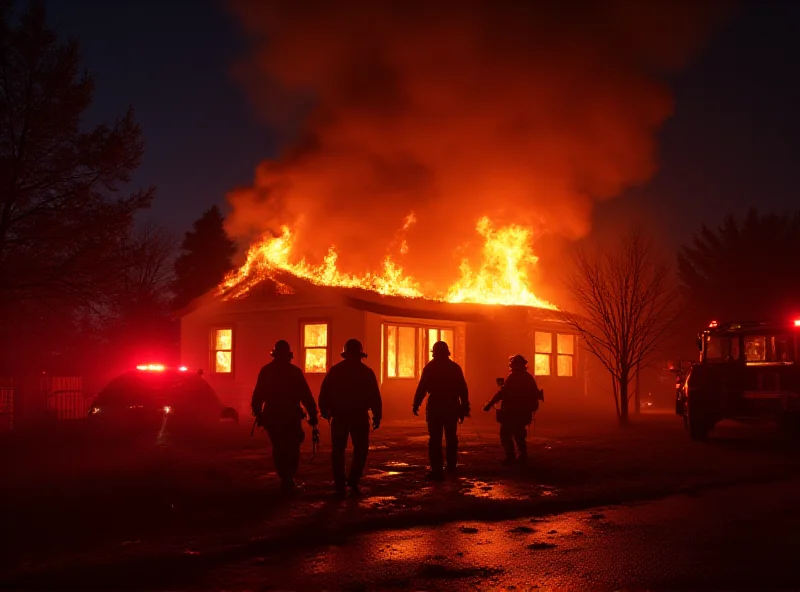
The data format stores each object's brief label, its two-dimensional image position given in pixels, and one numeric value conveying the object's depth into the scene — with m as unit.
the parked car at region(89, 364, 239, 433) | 11.22
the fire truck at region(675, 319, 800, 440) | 13.31
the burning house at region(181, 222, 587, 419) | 19.72
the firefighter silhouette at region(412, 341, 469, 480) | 9.78
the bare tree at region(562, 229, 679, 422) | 18.48
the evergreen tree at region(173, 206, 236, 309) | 44.72
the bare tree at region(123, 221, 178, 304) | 36.12
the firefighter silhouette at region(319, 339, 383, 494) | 8.36
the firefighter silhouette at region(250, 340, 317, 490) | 8.41
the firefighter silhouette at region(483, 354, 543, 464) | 10.92
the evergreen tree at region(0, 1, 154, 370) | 14.41
